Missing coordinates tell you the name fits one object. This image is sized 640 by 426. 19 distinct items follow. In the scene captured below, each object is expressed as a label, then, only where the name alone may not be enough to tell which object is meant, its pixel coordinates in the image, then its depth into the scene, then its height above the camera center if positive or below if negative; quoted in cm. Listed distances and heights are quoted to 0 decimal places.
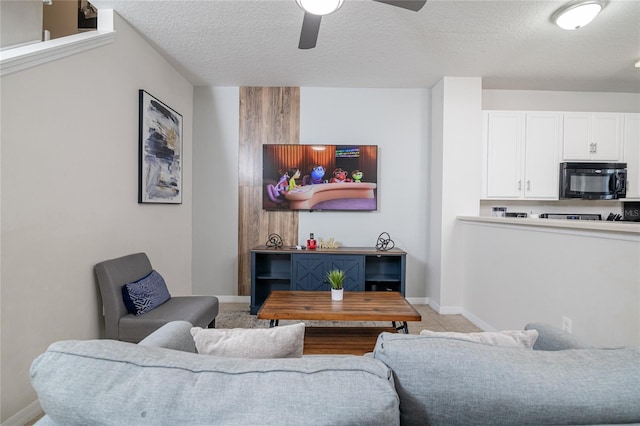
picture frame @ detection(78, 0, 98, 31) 287 +175
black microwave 361 +34
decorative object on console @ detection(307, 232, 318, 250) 369 -44
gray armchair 207 -76
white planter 249 -69
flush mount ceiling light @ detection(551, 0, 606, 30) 224 +146
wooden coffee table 197 -74
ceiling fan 189 +125
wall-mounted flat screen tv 388 +38
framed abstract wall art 272 +52
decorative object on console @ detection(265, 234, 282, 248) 380 -43
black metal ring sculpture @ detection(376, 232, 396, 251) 383 -41
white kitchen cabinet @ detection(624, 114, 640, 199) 370 +70
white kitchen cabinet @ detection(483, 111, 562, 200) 364 +68
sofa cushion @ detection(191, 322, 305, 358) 94 -42
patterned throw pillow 216 -65
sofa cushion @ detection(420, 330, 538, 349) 94 -40
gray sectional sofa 59 -37
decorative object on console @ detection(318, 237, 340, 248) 375 -44
